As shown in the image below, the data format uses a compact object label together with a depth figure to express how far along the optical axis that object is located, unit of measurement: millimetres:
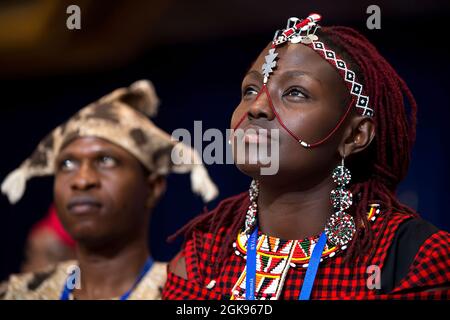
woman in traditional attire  4695
